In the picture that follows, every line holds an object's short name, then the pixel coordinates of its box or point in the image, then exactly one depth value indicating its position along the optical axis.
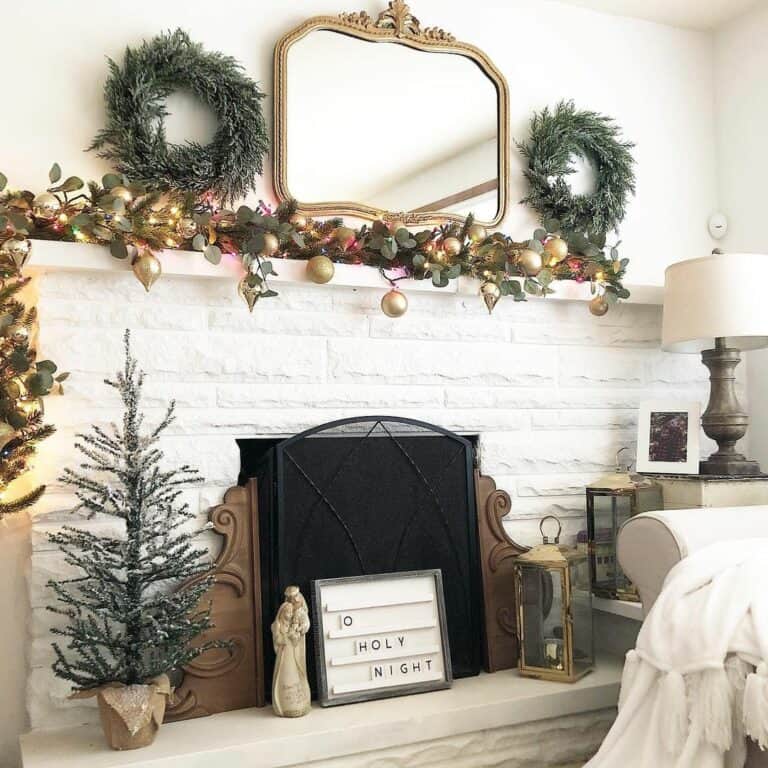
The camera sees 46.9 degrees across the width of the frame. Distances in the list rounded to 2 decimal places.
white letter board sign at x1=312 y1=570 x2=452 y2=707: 2.20
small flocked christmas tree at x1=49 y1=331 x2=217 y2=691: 1.92
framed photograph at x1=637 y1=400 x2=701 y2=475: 2.60
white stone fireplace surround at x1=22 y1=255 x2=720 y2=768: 2.13
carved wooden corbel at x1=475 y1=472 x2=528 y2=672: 2.46
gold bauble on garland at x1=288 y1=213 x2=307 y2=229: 2.28
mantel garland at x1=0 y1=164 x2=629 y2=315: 2.07
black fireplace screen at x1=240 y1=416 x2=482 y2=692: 2.27
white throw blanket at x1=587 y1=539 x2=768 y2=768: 1.59
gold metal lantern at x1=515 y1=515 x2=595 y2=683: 2.33
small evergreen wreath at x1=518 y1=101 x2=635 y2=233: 2.74
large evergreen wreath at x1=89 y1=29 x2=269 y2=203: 2.23
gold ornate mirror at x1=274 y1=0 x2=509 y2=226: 2.44
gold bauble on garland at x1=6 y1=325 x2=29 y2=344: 2.02
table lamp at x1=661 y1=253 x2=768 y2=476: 2.44
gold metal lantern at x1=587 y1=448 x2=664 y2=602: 2.53
